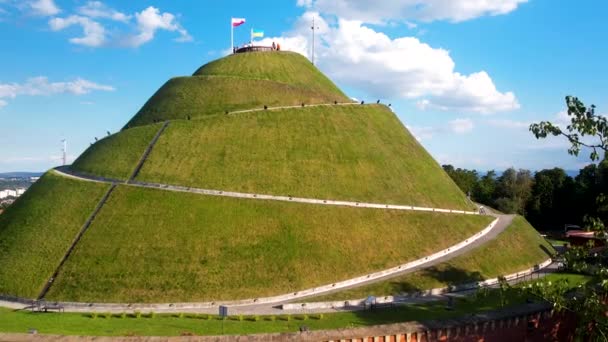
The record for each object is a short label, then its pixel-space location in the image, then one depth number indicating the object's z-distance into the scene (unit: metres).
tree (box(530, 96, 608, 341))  11.78
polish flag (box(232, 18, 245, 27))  65.06
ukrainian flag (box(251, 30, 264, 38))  69.31
